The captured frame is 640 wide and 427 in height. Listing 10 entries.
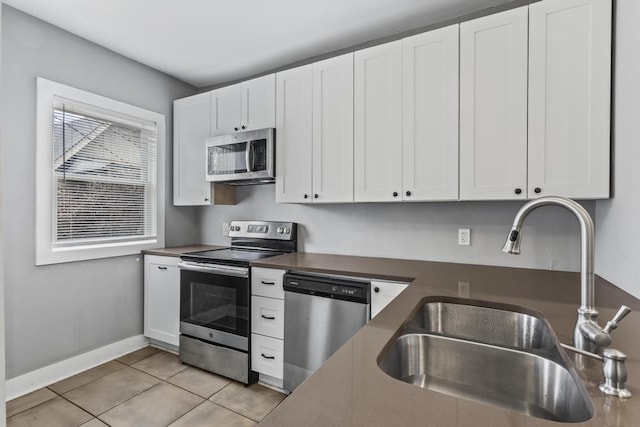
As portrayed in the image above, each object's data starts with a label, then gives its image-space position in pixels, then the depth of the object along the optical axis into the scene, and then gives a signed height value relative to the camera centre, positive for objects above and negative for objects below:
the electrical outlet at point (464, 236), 2.16 -0.17
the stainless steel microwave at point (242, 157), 2.55 +0.44
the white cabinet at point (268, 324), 2.19 -0.81
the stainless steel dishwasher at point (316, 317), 1.90 -0.67
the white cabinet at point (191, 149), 3.00 +0.59
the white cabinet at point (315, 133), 2.27 +0.59
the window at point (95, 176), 2.32 +0.27
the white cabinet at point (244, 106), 2.61 +0.90
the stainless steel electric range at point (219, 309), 2.31 -0.78
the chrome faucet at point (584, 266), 0.75 -0.14
